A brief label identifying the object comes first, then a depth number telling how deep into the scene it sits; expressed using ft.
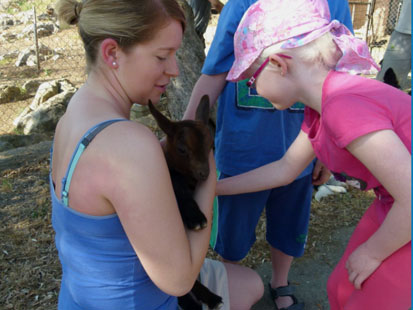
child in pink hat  4.63
